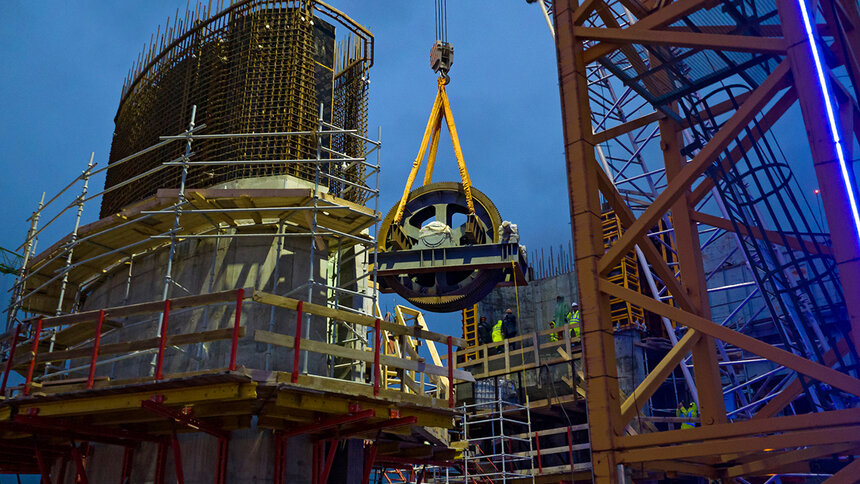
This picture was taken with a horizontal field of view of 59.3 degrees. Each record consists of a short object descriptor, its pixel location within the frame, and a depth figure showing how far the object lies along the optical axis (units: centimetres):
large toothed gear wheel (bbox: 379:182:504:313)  1458
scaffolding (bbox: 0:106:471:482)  1100
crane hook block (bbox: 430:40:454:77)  1683
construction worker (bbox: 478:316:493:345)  2769
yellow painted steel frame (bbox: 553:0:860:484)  720
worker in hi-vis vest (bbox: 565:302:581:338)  2297
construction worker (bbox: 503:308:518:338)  2628
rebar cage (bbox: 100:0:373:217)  1598
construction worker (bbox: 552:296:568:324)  2869
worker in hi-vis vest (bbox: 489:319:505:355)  2680
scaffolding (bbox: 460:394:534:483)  2105
